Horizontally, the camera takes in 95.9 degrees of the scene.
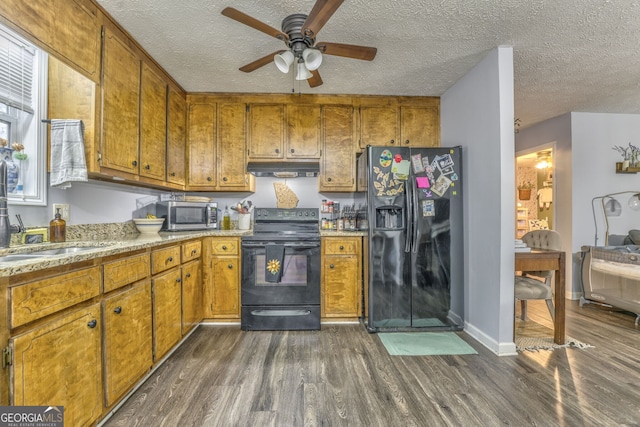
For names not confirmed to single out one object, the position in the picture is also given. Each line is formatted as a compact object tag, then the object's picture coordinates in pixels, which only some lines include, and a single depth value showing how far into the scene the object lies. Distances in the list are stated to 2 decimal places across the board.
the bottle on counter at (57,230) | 1.78
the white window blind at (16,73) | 1.67
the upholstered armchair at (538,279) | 2.46
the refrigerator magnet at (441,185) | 2.71
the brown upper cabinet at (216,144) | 3.21
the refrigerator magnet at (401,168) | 2.70
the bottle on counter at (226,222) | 3.40
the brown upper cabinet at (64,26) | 1.39
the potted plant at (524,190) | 6.70
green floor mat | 2.32
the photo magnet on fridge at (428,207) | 2.71
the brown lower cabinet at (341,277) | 2.89
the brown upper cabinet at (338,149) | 3.26
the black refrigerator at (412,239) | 2.70
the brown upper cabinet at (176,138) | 2.85
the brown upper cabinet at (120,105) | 1.96
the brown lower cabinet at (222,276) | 2.84
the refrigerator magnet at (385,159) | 2.71
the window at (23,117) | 1.68
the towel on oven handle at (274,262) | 2.75
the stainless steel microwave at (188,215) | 2.83
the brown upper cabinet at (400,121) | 3.27
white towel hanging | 1.76
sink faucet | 1.43
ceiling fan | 1.66
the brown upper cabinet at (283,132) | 3.24
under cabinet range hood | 3.15
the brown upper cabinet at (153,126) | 2.41
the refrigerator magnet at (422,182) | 2.69
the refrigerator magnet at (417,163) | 2.70
